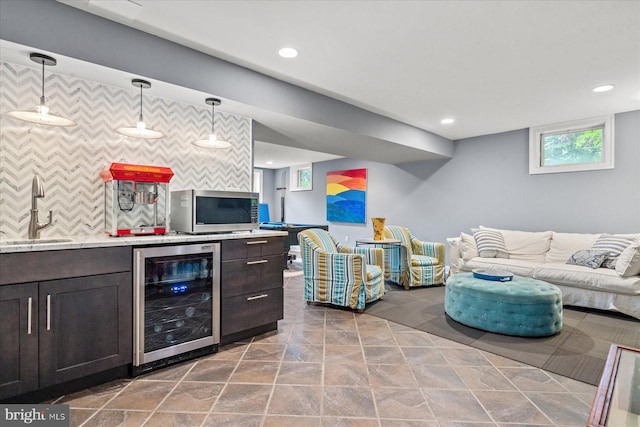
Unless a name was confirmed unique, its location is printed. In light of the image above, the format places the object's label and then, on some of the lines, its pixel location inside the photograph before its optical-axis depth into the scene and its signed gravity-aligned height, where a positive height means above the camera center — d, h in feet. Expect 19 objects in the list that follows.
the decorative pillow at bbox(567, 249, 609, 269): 12.29 -1.68
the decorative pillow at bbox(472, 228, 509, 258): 15.44 -1.44
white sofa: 11.30 -2.15
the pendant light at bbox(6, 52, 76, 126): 6.69 +2.08
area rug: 7.91 -3.64
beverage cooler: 7.31 -2.22
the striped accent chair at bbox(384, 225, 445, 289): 15.33 -2.32
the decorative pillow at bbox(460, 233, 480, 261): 15.48 -1.62
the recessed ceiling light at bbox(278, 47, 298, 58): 8.54 +4.38
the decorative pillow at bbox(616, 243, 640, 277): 11.06 -1.63
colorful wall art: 24.07 +1.47
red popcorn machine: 7.82 +0.40
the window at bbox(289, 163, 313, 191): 28.09 +3.29
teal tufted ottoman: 9.43 -2.79
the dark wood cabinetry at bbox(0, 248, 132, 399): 5.78 -2.12
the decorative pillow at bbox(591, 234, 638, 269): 12.16 -1.15
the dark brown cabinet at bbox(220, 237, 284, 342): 8.84 -2.05
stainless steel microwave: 8.54 +0.06
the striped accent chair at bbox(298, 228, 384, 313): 11.91 -2.37
